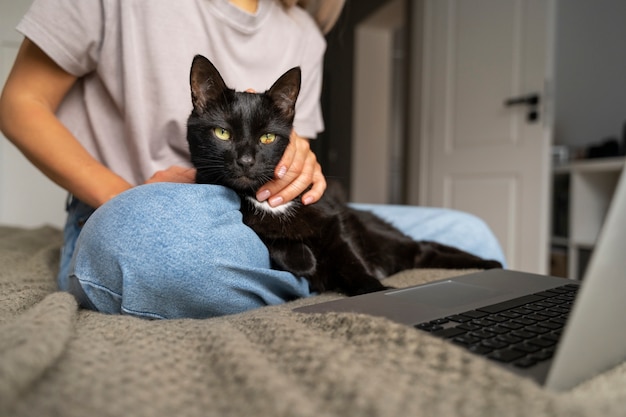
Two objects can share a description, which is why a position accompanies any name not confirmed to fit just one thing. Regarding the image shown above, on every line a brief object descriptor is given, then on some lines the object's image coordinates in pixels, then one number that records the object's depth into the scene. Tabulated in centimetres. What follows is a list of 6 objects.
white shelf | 212
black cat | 76
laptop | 30
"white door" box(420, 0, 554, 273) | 213
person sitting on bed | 59
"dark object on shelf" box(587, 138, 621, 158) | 211
